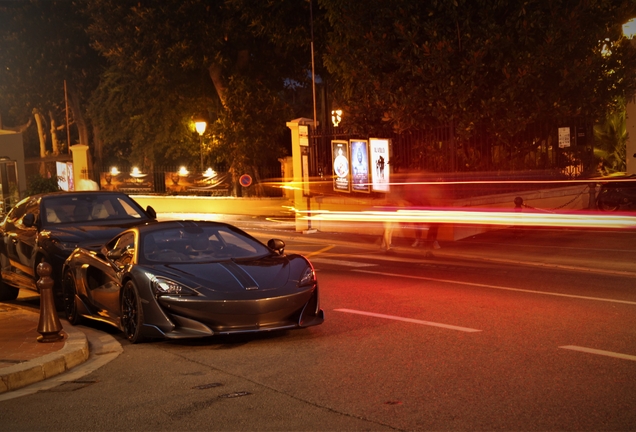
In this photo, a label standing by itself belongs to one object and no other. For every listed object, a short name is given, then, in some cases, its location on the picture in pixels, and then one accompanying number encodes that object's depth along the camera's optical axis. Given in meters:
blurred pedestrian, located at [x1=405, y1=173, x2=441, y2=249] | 19.81
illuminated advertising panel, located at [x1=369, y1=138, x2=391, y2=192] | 24.34
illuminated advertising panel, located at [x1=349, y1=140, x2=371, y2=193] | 24.59
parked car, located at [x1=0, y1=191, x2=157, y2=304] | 11.98
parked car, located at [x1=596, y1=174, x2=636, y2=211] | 25.89
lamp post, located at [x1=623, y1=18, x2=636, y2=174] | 32.44
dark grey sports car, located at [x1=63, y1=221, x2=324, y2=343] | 8.53
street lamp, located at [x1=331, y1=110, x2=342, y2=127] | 35.47
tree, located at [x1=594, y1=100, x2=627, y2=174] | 42.03
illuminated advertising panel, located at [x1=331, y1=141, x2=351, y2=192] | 25.25
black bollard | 8.91
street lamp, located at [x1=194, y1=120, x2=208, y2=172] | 37.12
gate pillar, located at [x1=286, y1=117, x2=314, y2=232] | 25.41
